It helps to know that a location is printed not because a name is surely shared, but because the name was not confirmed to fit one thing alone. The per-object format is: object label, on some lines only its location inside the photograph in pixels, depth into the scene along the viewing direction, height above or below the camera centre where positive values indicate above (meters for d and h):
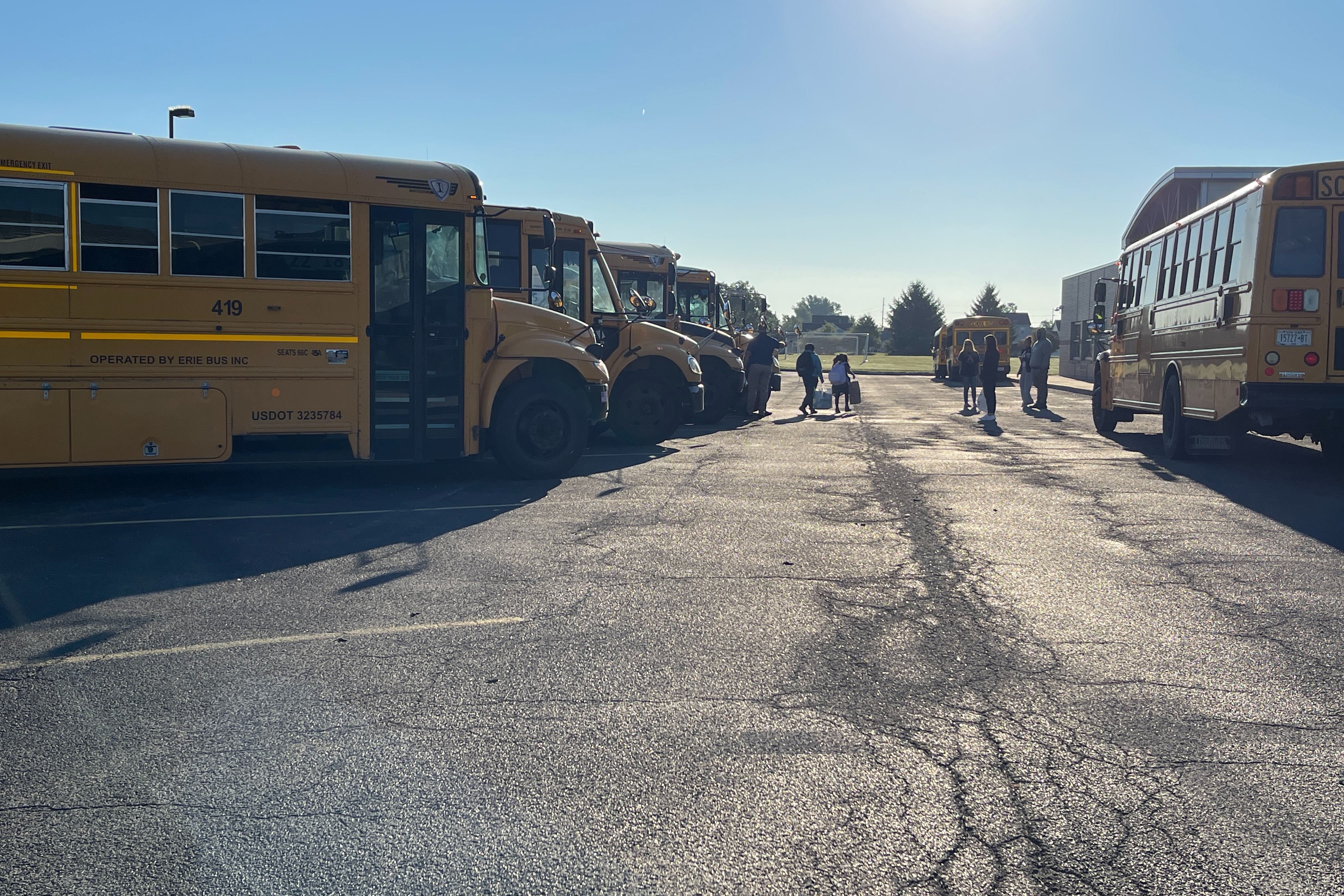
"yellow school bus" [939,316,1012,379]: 47.31 +1.50
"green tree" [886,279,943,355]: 104.88 +4.26
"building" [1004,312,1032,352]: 123.69 +5.71
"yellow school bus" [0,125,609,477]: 9.51 +0.34
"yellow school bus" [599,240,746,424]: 19.56 +0.79
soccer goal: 91.75 +1.67
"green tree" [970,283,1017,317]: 111.62 +6.49
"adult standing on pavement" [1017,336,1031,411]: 25.86 -0.11
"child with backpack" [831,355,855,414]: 23.97 -0.26
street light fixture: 18.48 +3.94
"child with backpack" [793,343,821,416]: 23.72 -0.18
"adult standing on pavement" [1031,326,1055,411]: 26.11 +0.20
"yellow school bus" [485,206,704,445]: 15.48 +0.10
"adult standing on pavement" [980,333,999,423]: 22.33 -0.09
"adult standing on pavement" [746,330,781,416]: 21.66 -0.05
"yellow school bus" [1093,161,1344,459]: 11.59 +0.58
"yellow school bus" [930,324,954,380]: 49.59 +0.73
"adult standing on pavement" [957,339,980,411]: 24.97 +0.01
